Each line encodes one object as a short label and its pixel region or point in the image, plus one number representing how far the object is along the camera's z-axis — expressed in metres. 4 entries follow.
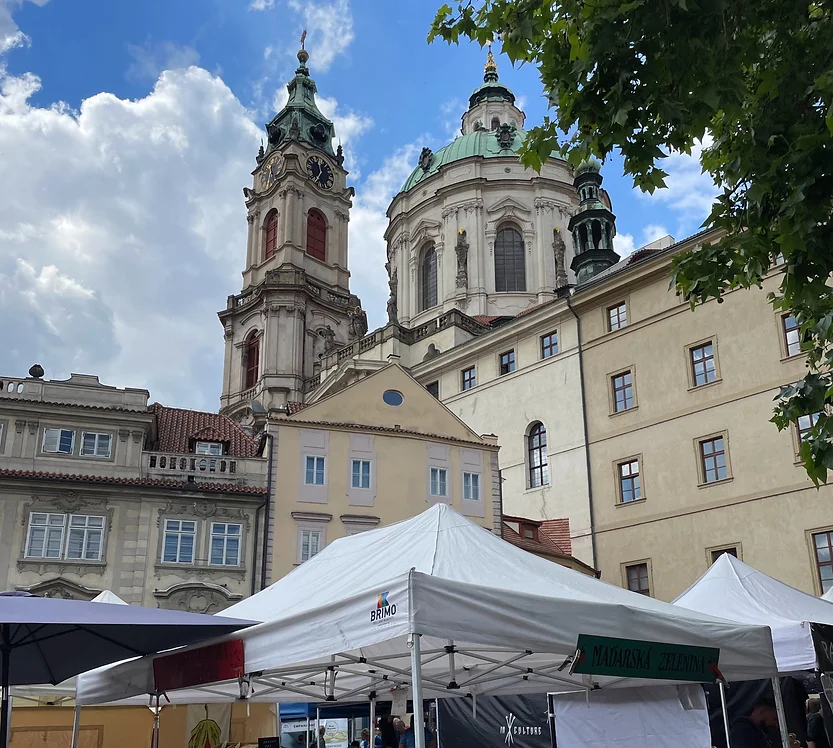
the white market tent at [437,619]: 6.86
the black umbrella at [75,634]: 8.18
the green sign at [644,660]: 7.07
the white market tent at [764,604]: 9.95
